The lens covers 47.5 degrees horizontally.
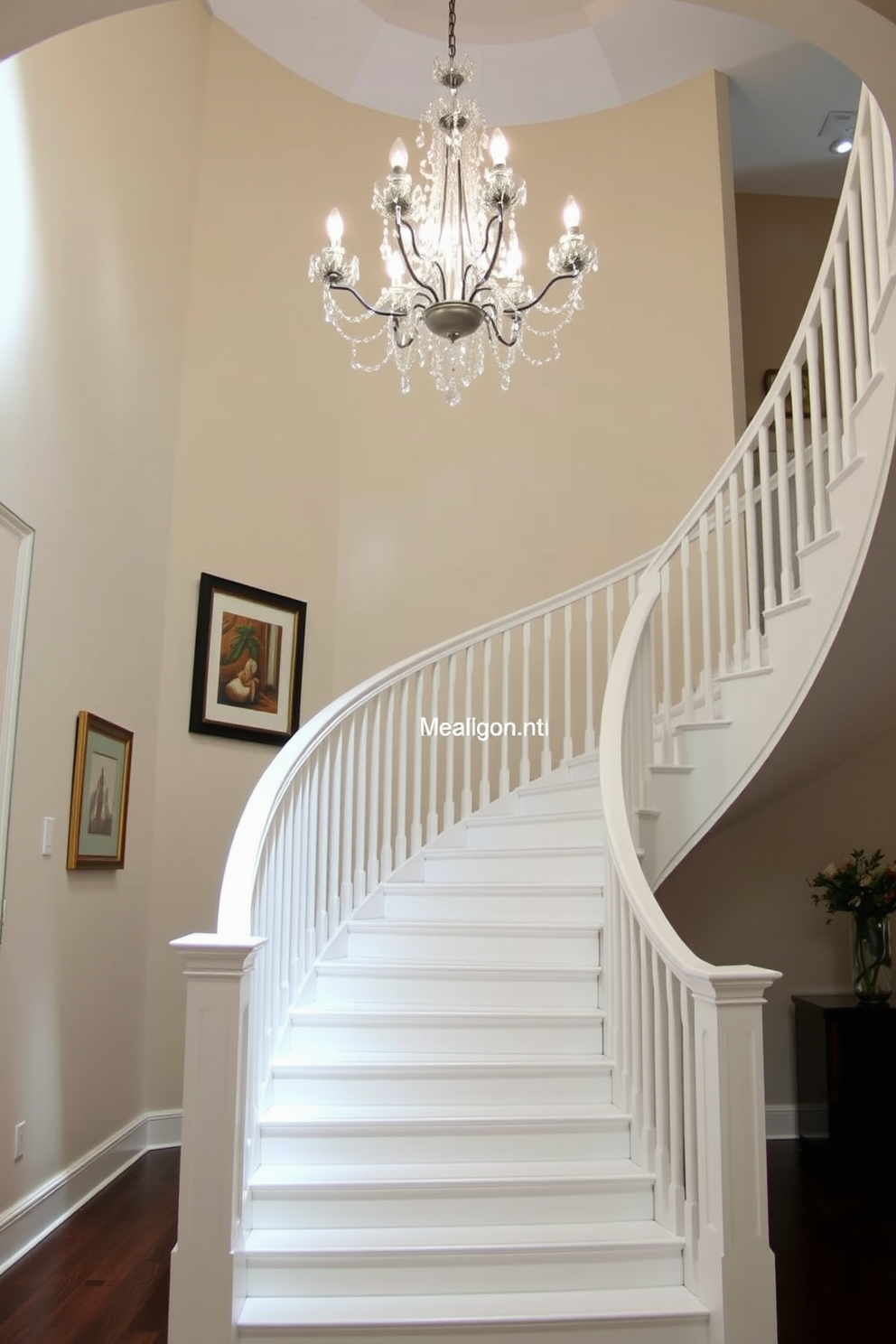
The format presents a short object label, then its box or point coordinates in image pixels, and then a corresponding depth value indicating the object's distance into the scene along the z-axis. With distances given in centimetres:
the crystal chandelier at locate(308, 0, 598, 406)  327
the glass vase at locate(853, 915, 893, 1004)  468
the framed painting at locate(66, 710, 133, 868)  382
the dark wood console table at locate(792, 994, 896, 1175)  443
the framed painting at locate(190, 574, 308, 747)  498
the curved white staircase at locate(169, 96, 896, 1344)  251
